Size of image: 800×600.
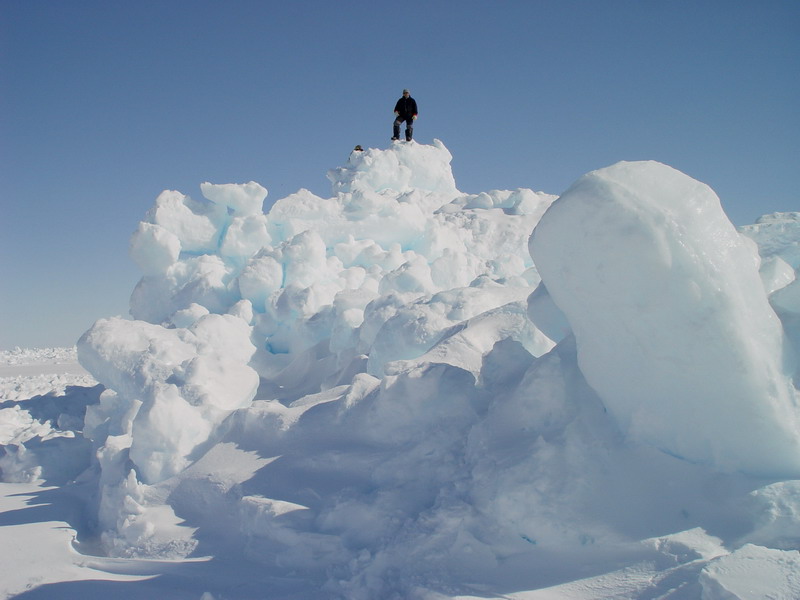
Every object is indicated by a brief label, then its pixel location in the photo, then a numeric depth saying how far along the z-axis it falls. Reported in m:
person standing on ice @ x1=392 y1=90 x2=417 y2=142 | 13.94
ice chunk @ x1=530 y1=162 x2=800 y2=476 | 2.89
